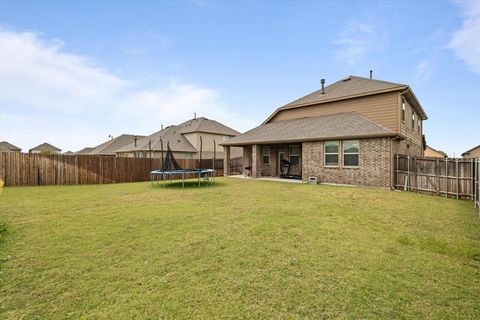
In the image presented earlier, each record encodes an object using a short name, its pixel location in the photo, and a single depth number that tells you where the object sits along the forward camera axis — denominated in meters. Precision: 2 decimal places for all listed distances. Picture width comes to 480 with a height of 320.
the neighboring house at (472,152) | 32.05
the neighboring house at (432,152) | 41.30
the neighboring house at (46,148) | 51.92
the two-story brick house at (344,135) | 12.57
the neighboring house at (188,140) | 28.94
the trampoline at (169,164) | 14.03
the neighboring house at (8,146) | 45.69
